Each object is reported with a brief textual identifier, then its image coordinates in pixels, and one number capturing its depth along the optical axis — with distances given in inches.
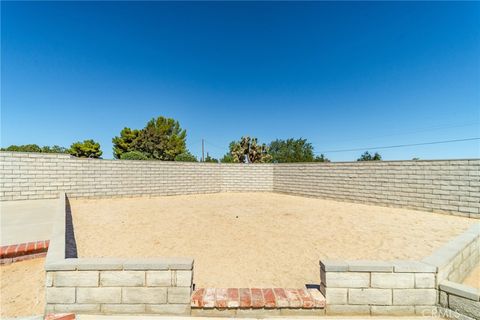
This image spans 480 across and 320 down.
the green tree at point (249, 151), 942.4
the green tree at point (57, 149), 1480.2
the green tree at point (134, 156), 717.3
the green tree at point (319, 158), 991.0
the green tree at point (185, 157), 1053.2
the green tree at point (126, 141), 1100.5
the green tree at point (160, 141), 1111.5
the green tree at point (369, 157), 1026.1
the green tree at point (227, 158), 1235.7
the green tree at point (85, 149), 1071.6
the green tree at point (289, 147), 1503.4
